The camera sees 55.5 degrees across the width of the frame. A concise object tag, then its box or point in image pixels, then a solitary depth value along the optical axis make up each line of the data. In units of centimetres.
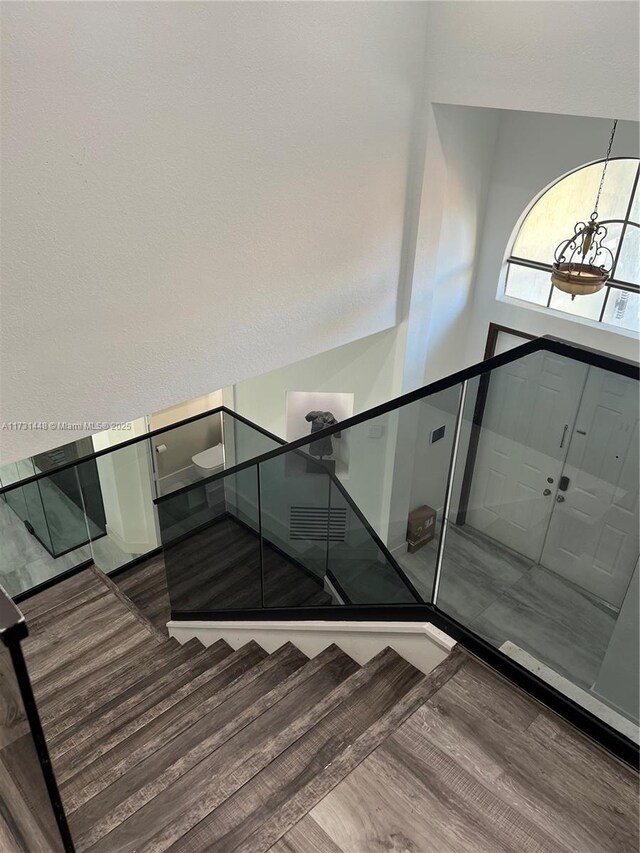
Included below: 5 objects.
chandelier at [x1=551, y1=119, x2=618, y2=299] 394
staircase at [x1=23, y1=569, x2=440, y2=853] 222
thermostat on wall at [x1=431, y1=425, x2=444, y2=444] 268
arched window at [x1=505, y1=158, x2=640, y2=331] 468
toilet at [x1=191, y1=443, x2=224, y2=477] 616
